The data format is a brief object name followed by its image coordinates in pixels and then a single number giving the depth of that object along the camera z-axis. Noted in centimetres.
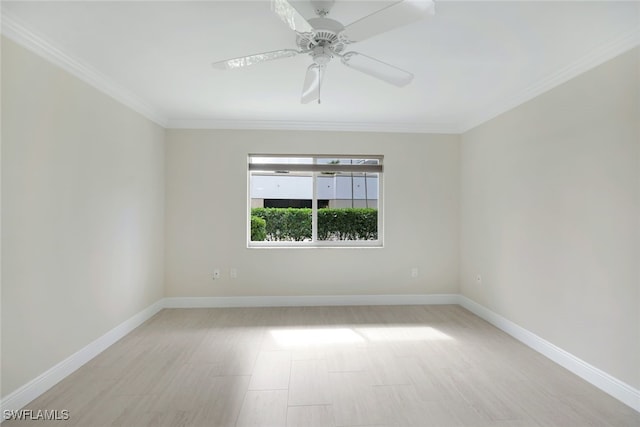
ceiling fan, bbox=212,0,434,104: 146
